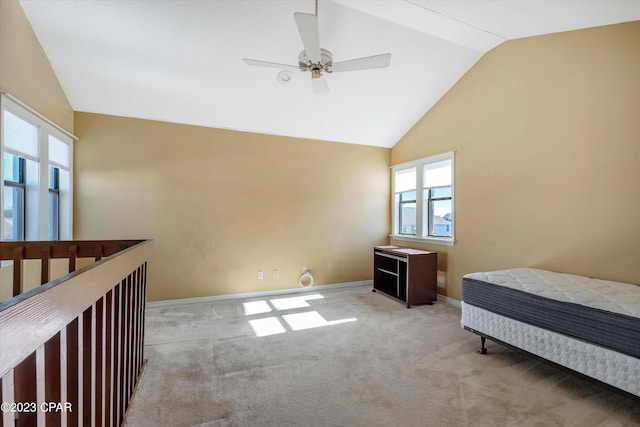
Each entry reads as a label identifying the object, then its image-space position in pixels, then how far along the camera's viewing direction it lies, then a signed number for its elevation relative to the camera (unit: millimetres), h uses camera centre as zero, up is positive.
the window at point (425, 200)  4223 +214
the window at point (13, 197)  2574 +148
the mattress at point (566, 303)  1795 -656
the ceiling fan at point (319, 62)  2277 +1327
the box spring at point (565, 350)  1760 -976
